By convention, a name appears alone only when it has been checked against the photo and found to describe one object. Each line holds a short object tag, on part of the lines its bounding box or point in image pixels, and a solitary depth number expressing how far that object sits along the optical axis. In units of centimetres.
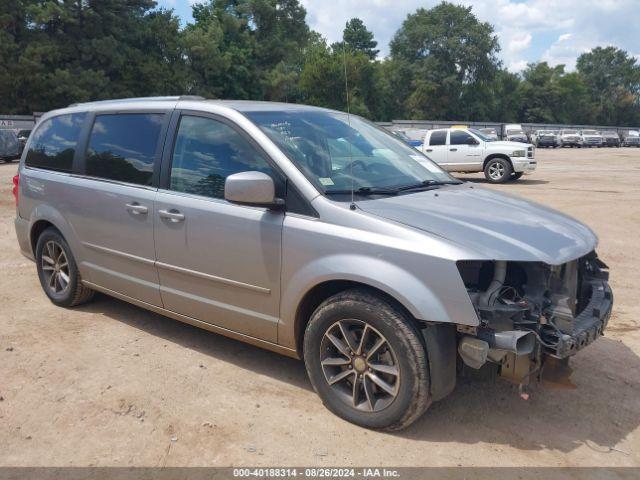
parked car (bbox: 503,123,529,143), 4334
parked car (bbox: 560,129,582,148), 4988
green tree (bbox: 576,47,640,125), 10138
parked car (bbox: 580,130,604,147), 5034
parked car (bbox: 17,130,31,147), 2722
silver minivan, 293
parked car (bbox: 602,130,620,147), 5293
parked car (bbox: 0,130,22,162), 2448
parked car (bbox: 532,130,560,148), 4931
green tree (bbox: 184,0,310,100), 5184
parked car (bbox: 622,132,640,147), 5706
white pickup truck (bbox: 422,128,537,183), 1727
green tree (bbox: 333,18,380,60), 9194
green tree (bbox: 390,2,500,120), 7656
